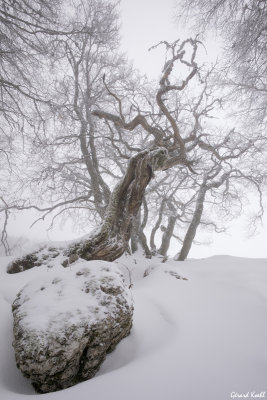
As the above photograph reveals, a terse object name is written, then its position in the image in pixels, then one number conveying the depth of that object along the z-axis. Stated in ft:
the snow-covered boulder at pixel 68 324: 4.90
